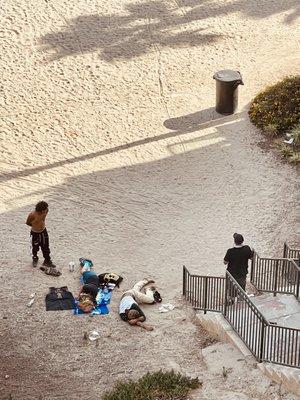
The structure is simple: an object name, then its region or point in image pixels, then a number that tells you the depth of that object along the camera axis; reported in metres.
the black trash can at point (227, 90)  24.34
